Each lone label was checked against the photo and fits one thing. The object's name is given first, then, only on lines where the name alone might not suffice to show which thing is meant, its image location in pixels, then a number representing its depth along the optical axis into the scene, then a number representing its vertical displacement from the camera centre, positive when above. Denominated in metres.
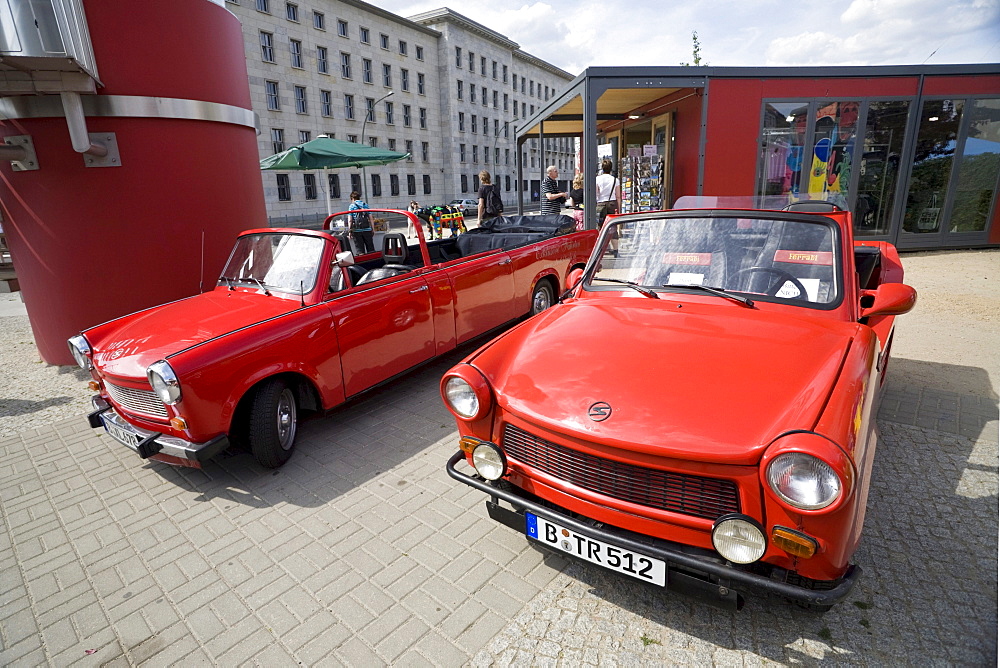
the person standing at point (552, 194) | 11.08 -0.17
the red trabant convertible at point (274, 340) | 3.40 -1.08
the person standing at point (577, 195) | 11.59 -0.21
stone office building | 38.03 +8.61
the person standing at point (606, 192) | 10.55 -0.15
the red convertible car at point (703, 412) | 1.82 -0.89
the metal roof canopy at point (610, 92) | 8.93 +1.78
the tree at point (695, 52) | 28.96 +7.12
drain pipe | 5.25 +0.76
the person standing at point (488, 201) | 10.83 -0.27
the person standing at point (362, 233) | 5.75 -0.46
